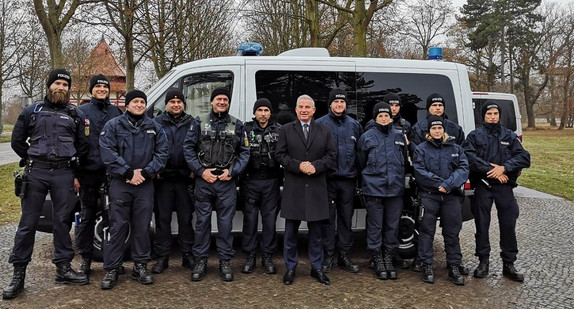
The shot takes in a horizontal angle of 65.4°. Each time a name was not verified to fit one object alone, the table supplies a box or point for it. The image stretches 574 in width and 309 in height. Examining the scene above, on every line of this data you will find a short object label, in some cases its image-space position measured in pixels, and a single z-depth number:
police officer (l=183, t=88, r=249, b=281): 4.62
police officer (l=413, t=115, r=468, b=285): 4.66
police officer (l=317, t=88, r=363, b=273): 4.88
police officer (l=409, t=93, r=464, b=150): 5.02
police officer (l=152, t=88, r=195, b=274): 4.75
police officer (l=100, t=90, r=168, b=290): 4.37
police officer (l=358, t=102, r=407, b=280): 4.75
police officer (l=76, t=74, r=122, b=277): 4.71
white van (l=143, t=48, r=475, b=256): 5.18
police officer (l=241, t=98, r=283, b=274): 4.77
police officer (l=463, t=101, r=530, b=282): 4.80
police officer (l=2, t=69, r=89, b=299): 4.30
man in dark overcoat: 4.52
